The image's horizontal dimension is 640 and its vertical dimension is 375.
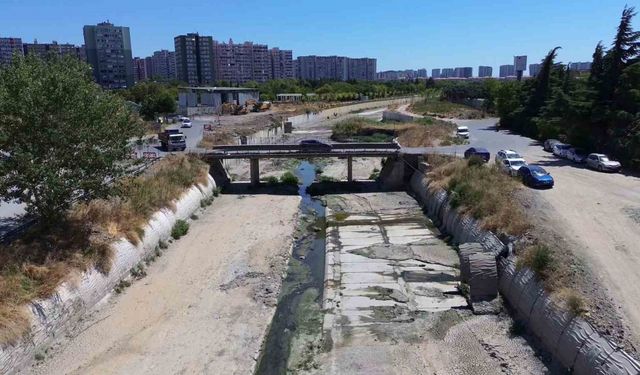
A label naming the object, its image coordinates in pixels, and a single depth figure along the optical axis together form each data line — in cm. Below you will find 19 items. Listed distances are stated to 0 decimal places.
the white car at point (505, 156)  4747
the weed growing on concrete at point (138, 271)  3144
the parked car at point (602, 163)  4628
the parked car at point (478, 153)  5041
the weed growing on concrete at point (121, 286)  2926
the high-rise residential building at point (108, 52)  18888
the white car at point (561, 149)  5369
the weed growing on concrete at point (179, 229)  3888
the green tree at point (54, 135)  2608
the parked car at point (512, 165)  4428
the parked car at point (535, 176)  4025
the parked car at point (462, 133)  7020
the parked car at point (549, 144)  5848
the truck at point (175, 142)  5944
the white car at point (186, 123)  8830
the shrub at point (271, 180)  5991
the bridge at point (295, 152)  5622
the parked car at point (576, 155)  5119
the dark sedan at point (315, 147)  5778
